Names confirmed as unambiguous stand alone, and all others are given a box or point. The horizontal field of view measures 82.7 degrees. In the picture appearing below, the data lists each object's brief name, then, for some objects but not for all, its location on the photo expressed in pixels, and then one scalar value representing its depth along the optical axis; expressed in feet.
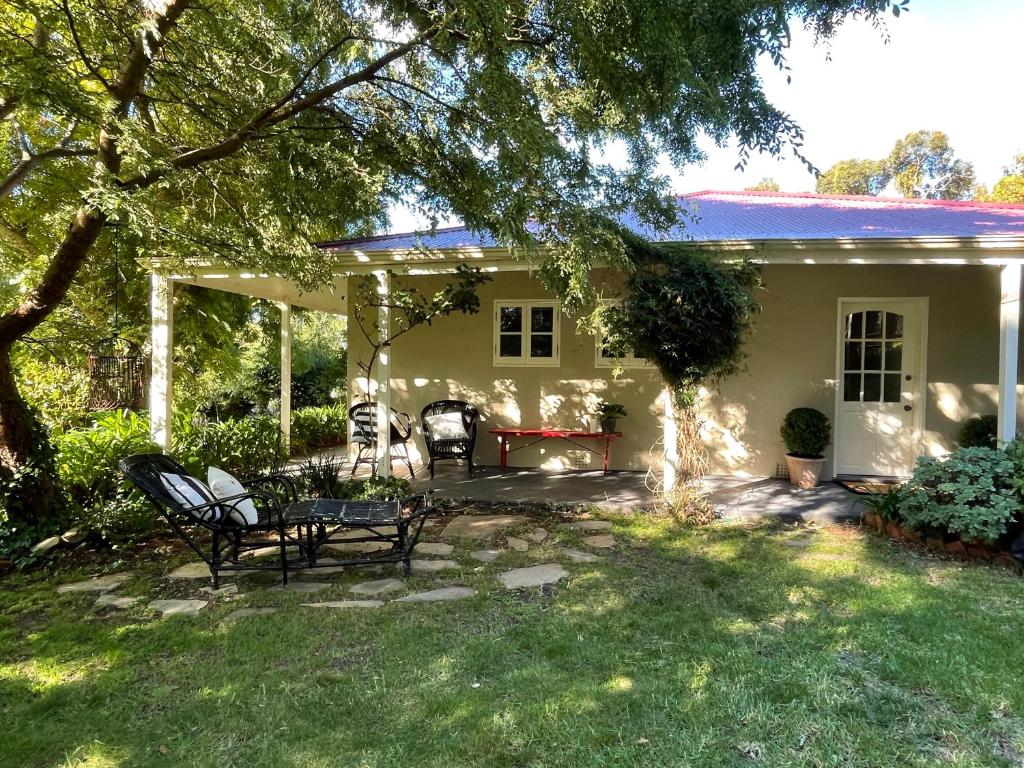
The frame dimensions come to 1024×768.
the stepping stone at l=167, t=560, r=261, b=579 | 12.99
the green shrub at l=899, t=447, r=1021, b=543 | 13.23
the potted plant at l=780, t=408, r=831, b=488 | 20.98
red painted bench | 22.84
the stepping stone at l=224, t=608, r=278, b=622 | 10.79
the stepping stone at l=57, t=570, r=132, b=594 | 12.26
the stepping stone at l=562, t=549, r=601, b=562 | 13.78
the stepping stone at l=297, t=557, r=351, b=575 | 13.14
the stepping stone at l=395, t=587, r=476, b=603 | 11.46
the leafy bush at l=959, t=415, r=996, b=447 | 20.31
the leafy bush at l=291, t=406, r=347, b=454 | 32.38
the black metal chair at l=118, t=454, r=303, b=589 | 11.95
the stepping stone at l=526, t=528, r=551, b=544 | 15.47
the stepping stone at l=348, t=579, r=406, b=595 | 12.01
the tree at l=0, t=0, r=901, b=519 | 12.65
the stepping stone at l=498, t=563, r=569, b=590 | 12.36
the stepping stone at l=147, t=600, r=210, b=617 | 10.97
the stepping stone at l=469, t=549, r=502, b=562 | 13.94
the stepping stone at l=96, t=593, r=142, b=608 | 11.39
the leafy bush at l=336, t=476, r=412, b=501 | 17.84
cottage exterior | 18.81
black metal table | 12.54
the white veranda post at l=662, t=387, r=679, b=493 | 17.53
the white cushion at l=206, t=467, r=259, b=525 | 12.71
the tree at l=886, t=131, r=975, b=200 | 99.04
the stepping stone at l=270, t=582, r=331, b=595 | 12.10
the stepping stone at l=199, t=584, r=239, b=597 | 11.96
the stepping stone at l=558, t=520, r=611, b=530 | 16.55
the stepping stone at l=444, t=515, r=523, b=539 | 15.97
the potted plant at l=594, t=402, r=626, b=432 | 23.32
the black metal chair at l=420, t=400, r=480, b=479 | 22.36
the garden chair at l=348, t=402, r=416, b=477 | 22.75
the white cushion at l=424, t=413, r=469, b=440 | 23.32
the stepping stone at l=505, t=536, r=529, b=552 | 14.78
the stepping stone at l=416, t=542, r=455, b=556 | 14.35
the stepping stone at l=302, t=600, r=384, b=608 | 11.22
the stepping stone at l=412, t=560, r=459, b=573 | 13.19
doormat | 20.26
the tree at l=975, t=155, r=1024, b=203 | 64.03
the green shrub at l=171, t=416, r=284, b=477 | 20.36
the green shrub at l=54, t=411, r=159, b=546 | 14.65
